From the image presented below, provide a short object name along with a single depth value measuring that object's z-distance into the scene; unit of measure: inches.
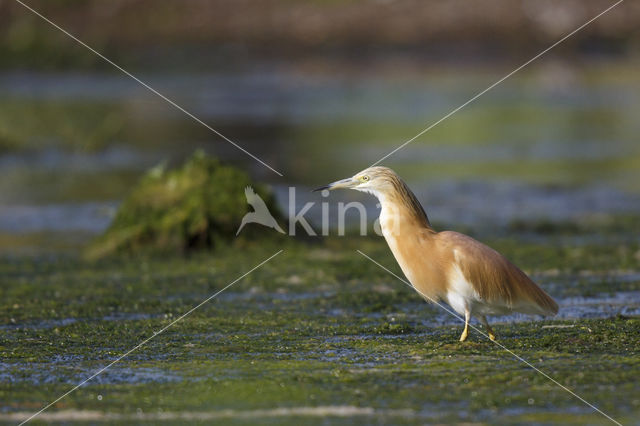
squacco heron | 631.2
